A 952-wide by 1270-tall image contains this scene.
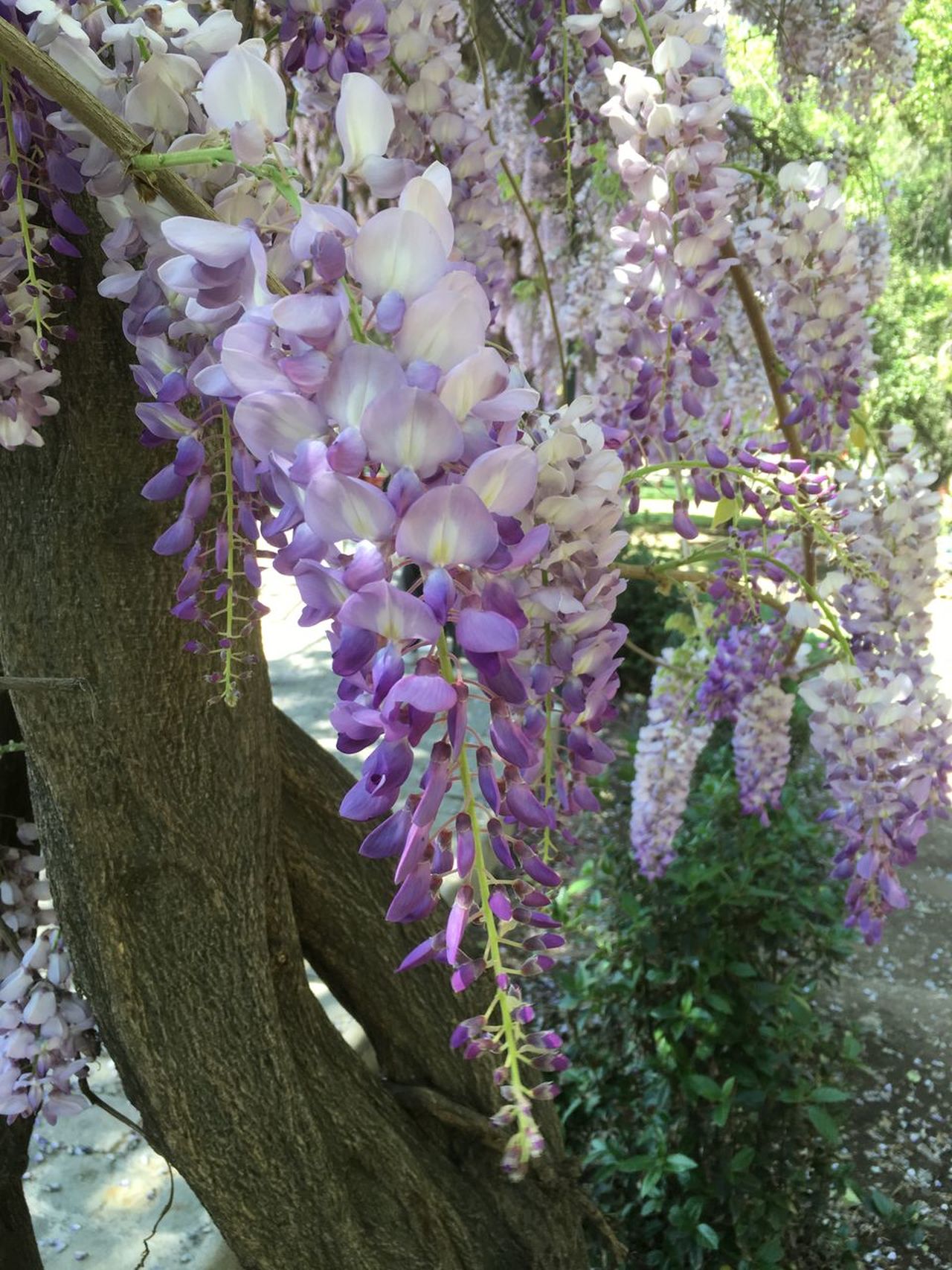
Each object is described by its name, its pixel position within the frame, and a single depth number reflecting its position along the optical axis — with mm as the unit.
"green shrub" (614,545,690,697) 5832
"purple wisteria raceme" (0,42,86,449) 728
